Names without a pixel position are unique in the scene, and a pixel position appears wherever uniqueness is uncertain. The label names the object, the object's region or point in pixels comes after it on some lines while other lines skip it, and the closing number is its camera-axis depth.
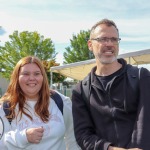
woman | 2.82
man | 2.49
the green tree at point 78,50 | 34.88
